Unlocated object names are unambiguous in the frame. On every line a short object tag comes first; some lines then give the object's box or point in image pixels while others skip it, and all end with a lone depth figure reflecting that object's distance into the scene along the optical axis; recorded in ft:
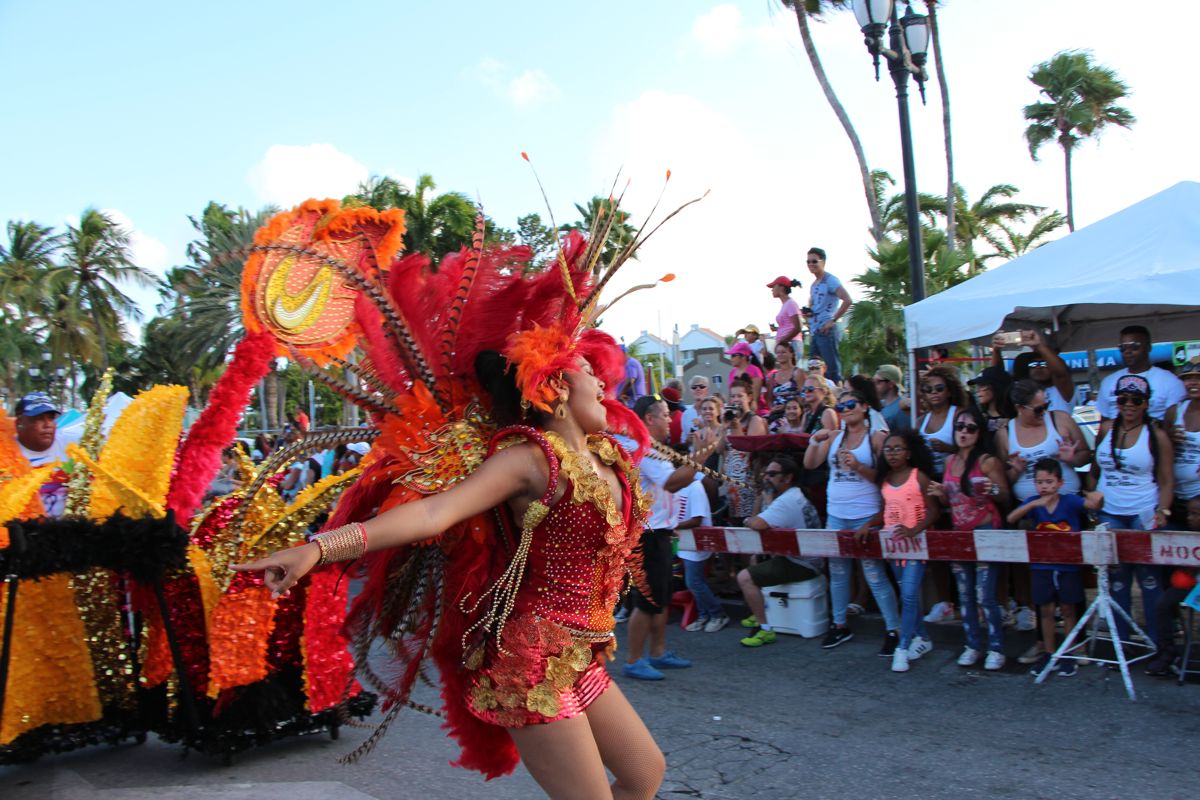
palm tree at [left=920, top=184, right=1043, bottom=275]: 102.73
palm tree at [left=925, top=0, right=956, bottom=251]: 81.46
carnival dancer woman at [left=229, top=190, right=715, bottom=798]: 8.69
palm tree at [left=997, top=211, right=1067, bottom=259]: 99.19
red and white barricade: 17.56
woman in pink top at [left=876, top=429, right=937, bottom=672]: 20.29
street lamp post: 27.55
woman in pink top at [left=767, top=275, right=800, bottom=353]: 32.01
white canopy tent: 20.34
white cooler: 23.00
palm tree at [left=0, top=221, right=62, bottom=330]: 148.87
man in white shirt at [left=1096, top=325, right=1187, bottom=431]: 20.49
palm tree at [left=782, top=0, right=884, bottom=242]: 67.00
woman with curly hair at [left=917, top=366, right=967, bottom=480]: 22.22
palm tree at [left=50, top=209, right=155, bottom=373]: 157.58
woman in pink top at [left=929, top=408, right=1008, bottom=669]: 19.53
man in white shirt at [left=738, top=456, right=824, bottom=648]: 22.90
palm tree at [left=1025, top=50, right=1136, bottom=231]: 108.68
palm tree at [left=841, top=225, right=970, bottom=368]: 54.19
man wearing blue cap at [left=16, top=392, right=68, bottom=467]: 19.11
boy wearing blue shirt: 18.80
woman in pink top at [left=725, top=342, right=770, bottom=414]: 29.84
